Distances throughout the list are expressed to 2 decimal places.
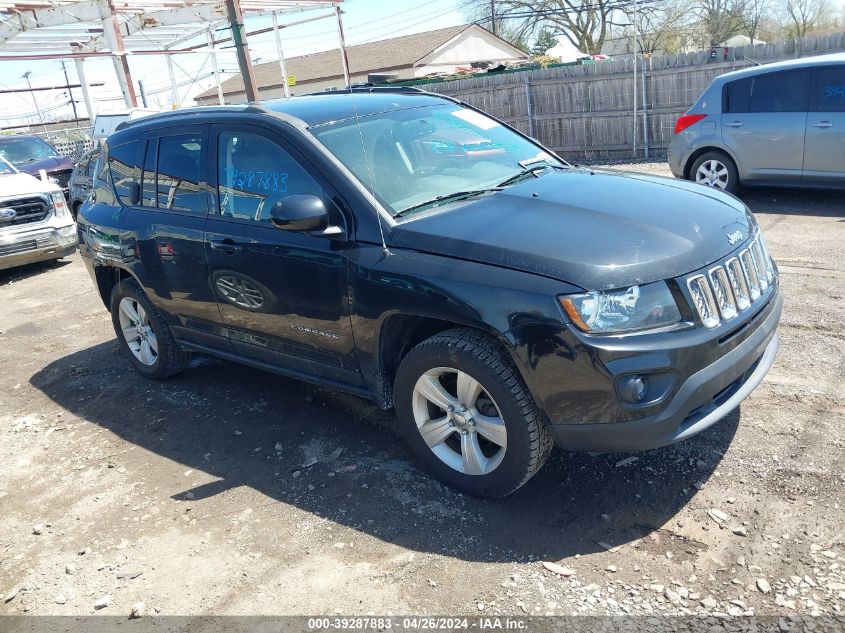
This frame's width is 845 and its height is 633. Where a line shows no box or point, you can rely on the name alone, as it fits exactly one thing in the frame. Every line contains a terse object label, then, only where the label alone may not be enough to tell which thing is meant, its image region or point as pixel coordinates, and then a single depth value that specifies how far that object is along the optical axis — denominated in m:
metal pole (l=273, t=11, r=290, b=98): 27.11
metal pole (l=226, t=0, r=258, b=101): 14.02
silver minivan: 8.31
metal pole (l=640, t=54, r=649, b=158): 14.14
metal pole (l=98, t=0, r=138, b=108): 20.61
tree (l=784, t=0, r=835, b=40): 49.00
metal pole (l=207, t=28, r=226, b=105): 27.68
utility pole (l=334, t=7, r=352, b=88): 27.09
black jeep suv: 2.93
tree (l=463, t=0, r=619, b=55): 43.28
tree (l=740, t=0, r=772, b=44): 43.56
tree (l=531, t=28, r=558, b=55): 46.00
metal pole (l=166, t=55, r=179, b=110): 28.08
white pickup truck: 9.64
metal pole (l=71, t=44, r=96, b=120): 23.64
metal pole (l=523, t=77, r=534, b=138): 15.77
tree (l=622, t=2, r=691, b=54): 39.88
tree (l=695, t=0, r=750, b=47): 42.53
